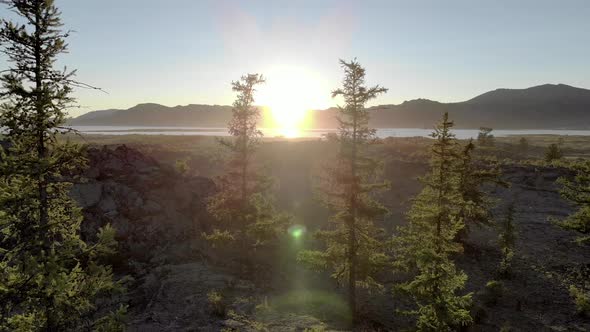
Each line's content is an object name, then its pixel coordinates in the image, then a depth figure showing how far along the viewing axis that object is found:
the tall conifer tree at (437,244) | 14.22
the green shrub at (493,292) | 21.80
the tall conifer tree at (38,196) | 9.03
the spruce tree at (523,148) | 74.44
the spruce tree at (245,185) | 21.09
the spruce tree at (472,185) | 25.05
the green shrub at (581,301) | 19.60
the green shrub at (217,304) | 18.52
